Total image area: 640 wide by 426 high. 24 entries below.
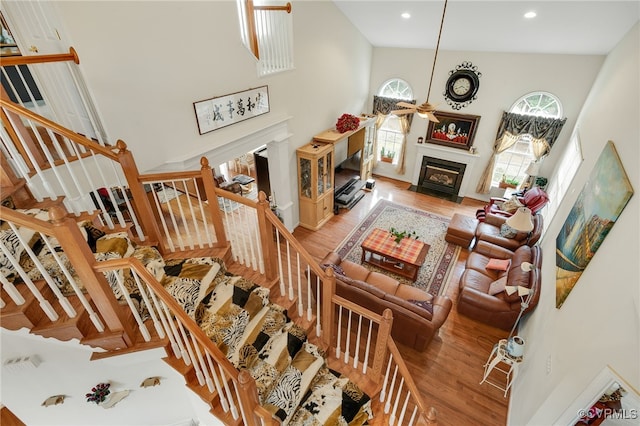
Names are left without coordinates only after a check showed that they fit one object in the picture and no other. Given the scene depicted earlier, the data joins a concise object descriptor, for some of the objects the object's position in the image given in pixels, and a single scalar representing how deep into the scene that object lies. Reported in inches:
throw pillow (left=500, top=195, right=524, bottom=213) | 242.5
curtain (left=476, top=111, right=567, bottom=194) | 248.1
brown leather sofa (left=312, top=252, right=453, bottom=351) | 148.1
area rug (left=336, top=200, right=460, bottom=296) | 212.5
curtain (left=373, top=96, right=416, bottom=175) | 308.9
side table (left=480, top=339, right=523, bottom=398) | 138.5
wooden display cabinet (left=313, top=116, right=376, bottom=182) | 246.8
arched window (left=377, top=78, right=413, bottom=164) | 305.1
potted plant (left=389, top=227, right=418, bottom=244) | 215.5
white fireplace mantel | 291.7
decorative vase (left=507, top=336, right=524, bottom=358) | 137.0
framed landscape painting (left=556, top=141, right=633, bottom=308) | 98.1
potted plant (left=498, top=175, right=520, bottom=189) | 287.6
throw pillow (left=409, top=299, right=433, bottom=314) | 152.4
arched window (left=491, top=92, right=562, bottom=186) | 250.5
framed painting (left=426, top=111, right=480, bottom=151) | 282.2
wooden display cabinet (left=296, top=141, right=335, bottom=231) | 230.1
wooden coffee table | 205.8
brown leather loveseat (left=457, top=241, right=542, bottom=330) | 161.9
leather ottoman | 235.3
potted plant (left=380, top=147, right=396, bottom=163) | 343.3
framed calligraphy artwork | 150.8
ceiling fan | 148.1
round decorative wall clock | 264.8
